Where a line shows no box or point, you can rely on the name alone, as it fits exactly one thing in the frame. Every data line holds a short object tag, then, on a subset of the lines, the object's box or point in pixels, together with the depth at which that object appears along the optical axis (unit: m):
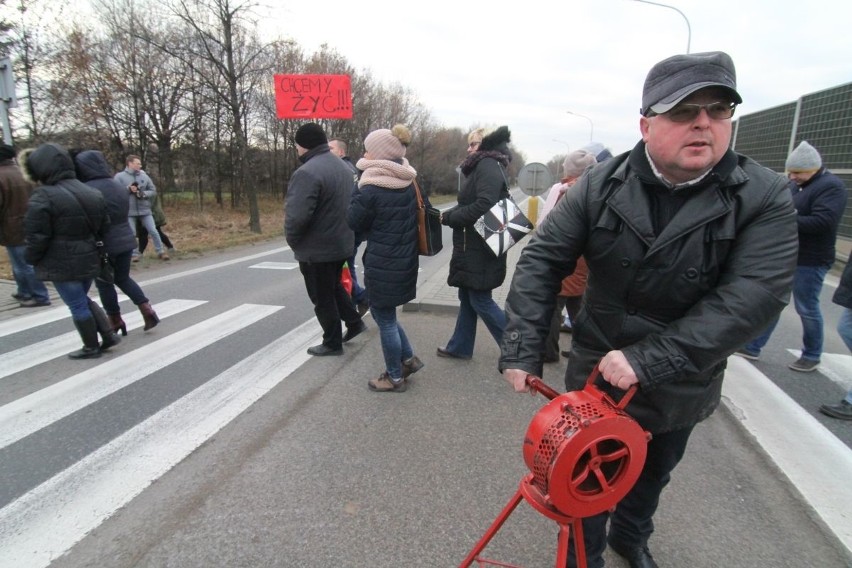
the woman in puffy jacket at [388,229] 3.59
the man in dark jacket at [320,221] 4.19
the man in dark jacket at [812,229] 4.03
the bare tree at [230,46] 13.95
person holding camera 9.16
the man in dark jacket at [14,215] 5.86
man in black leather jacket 1.49
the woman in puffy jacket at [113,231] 4.85
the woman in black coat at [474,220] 3.95
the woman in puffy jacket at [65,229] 4.11
